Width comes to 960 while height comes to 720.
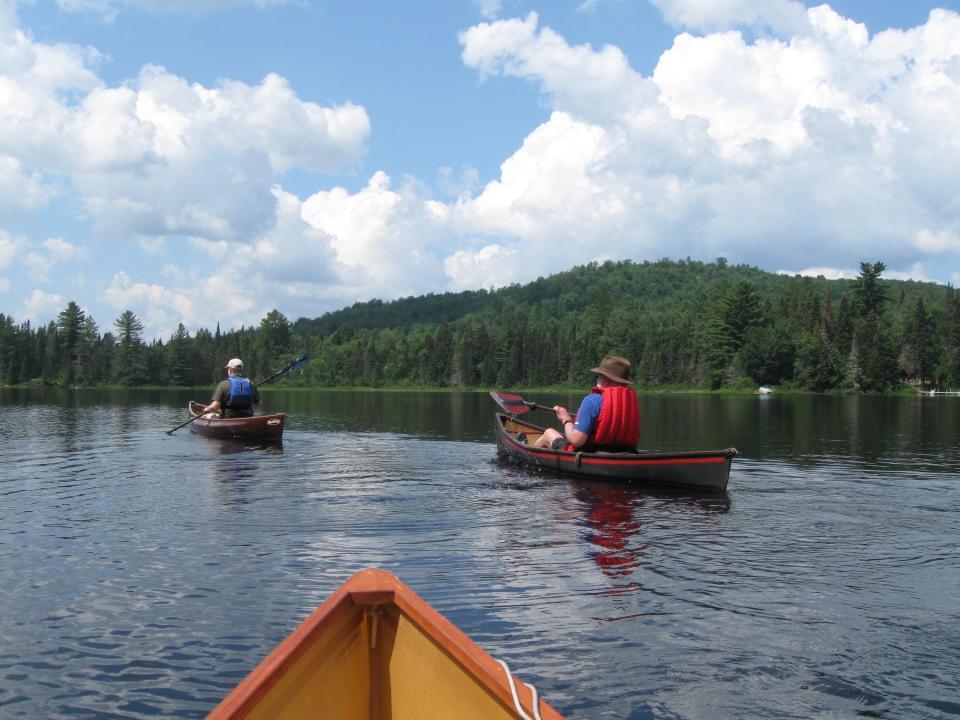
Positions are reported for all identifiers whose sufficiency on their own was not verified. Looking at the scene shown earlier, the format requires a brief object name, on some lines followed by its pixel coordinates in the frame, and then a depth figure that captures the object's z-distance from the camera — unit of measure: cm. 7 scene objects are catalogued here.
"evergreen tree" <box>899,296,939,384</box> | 11469
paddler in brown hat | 1603
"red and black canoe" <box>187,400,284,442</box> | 2442
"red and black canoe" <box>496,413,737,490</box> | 1516
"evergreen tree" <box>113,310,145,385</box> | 13462
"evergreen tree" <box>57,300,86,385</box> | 13925
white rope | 384
